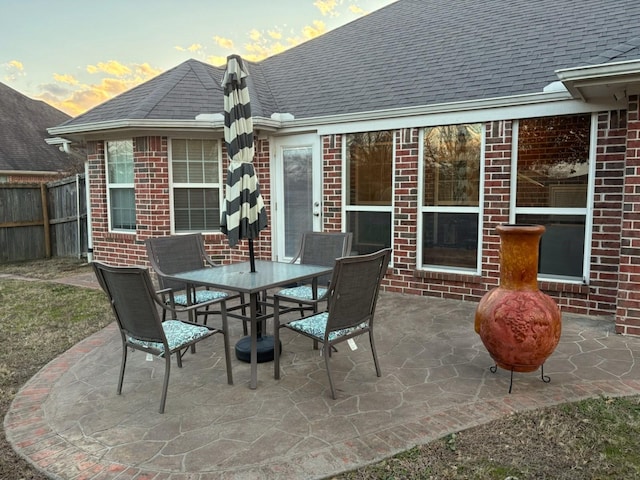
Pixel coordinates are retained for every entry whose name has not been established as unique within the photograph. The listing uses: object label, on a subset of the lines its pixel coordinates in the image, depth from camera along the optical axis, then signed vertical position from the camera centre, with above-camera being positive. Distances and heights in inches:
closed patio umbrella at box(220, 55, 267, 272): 149.0 +16.8
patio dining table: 135.5 -23.4
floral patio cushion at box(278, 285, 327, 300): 172.2 -33.4
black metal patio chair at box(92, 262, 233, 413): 114.4 -30.3
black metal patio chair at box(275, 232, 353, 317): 183.7 -18.2
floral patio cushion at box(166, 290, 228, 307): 169.9 -34.7
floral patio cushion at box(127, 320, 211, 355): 122.6 -36.6
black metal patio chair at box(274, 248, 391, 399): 122.0 -28.4
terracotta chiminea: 122.6 -29.5
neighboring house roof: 594.2 +109.1
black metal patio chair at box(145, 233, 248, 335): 170.7 -21.1
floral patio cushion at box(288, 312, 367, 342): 129.8 -35.9
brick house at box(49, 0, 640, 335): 194.2 +32.8
